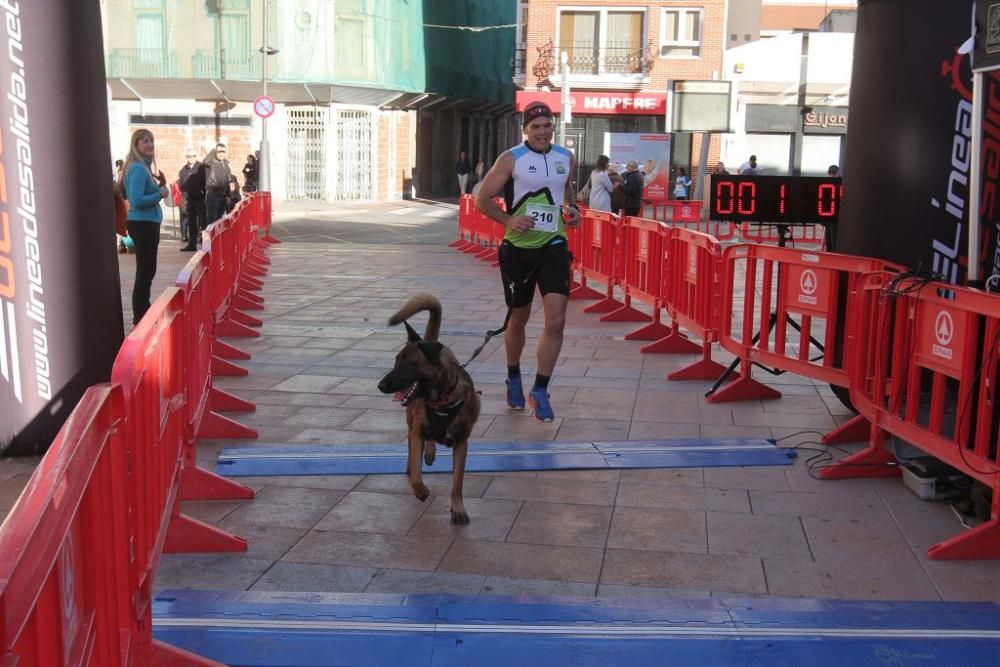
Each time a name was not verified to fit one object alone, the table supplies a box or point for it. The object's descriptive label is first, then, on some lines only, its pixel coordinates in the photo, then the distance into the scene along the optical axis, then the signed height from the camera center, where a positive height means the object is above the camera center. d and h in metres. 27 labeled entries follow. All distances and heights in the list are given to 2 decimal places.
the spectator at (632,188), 21.33 -1.09
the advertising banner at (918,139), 6.03 +0.00
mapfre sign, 40.91 +1.13
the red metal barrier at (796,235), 23.38 -2.28
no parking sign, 28.34 +0.47
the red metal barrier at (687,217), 28.14 -2.25
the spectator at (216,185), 19.50 -1.11
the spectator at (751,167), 31.34 -0.95
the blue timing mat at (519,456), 5.95 -1.85
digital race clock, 8.29 -0.49
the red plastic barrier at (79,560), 1.71 -0.84
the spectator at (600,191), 18.64 -1.02
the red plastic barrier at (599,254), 11.84 -1.41
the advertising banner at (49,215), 5.80 -0.53
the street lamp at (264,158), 28.14 -0.90
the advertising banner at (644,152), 36.78 -0.65
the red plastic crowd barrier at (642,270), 10.02 -1.35
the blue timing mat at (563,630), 3.70 -1.79
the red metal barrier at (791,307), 6.60 -1.11
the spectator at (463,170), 40.90 -1.59
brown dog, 4.87 -1.25
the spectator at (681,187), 36.91 -1.82
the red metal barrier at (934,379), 4.62 -1.18
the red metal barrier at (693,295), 8.24 -1.31
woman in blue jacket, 10.01 -0.81
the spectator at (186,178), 19.64 -1.03
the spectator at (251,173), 27.97 -1.28
